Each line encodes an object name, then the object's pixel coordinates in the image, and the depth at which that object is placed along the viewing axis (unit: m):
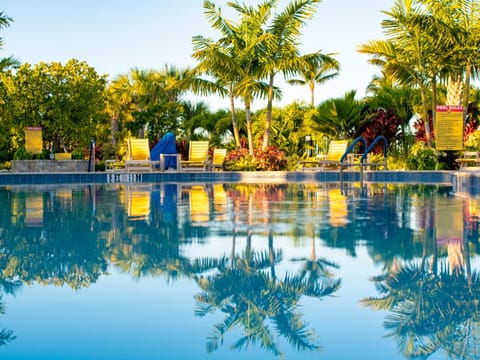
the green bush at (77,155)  23.64
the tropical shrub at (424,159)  18.66
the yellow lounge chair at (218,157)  20.77
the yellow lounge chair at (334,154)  18.17
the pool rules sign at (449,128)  17.59
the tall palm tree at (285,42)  20.94
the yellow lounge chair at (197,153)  20.77
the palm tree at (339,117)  25.62
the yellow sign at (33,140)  22.80
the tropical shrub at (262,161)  20.61
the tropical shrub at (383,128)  25.42
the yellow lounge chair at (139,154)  19.66
